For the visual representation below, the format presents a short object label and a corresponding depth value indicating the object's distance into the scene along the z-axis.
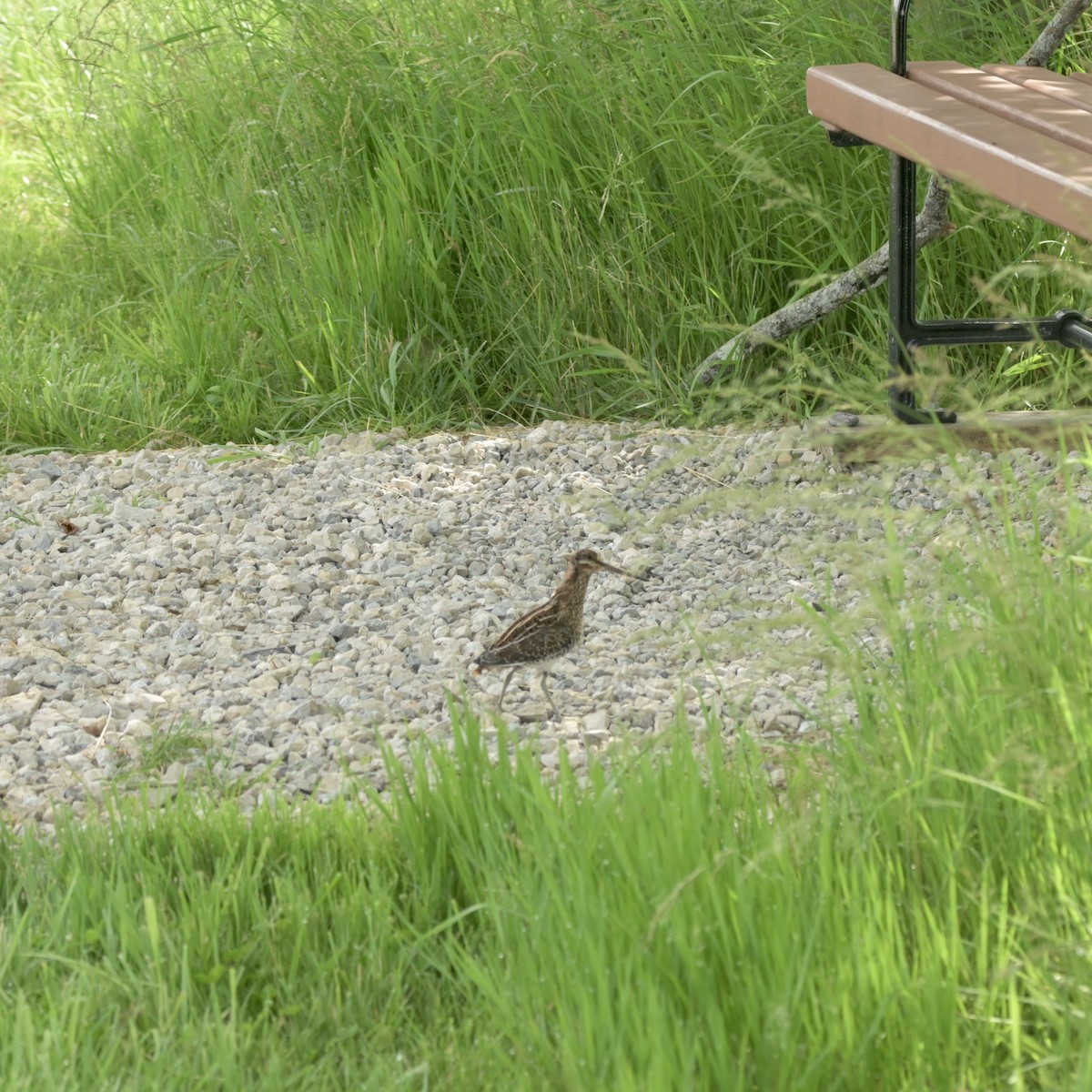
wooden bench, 6.01
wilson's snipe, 6.55
